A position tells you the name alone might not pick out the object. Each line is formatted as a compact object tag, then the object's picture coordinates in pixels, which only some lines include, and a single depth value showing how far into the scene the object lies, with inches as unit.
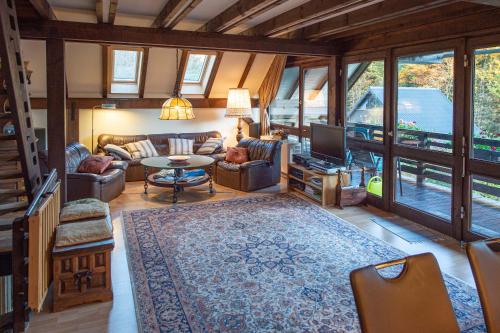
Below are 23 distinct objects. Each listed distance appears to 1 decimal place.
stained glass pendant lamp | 249.8
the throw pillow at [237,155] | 291.6
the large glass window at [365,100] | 227.3
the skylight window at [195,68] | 315.6
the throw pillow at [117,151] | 293.7
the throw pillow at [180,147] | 329.4
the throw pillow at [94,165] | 246.5
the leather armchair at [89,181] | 229.3
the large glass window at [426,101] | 182.7
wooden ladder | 120.0
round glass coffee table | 244.1
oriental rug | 115.8
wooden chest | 122.1
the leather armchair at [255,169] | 272.2
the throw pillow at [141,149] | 308.3
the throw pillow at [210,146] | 326.0
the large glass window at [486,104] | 158.1
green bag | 232.5
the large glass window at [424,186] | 187.0
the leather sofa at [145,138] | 305.1
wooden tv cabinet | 232.5
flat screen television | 228.1
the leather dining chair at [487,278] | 65.6
